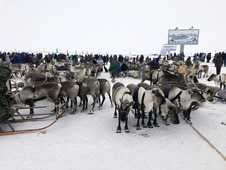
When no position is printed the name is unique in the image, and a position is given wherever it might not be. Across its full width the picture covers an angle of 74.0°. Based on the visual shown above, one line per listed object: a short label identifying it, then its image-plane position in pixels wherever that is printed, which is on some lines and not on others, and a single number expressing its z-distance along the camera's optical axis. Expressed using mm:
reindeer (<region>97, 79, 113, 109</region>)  6442
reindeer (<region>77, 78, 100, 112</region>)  6059
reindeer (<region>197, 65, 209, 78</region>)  14344
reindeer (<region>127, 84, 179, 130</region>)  4457
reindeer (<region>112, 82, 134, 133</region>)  4148
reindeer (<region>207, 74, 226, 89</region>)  8328
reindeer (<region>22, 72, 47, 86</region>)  6984
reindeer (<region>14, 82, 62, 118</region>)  5203
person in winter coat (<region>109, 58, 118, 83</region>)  13531
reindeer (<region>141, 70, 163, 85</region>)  9256
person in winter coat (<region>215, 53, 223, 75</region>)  13627
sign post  33781
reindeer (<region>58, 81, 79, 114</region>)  5699
